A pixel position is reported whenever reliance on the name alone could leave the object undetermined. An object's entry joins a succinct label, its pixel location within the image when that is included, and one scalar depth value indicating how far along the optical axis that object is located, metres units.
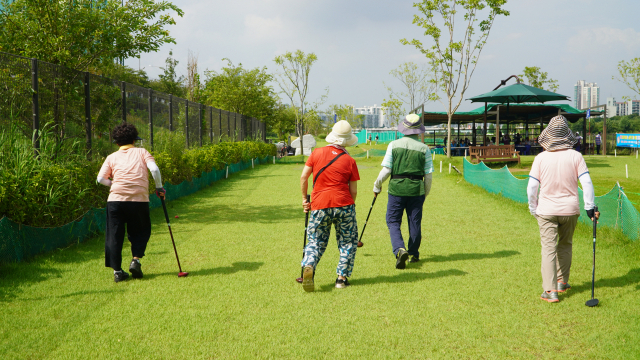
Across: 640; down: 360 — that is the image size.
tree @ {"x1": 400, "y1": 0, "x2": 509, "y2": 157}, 24.40
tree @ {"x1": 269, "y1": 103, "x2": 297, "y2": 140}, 39.88
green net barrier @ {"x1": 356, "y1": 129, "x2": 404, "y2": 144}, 69.38
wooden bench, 20.45
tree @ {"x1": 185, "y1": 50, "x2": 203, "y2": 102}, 35.91
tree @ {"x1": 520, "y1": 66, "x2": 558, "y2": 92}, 40.06
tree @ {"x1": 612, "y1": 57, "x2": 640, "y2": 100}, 35.60
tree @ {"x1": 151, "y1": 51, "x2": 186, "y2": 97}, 44.42
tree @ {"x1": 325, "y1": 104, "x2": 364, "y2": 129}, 68.81
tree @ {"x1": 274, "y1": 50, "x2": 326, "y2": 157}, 35.31
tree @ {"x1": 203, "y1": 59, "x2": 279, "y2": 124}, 32.38
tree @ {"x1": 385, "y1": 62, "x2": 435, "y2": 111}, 47.42
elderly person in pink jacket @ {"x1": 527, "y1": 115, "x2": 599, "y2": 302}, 4.43
